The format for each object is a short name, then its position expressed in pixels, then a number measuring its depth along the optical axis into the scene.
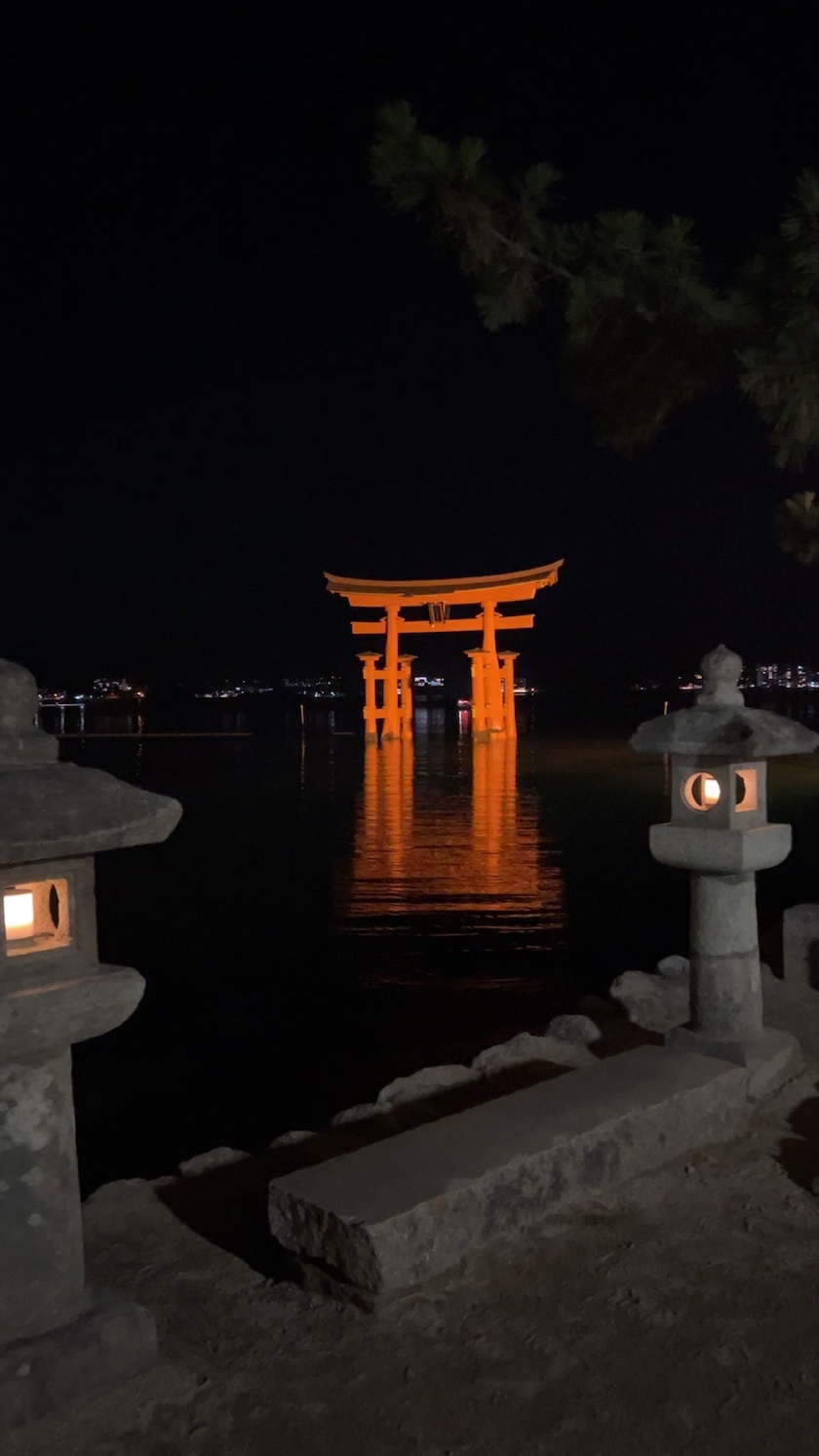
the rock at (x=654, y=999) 5.81
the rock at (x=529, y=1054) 4.91
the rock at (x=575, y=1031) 5.28
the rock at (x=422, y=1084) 4.59
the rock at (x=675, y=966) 6.52
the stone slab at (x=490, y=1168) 2.82
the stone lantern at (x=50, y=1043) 2.41
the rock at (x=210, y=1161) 4.01
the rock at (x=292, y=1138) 4.21
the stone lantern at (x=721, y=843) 4.36
